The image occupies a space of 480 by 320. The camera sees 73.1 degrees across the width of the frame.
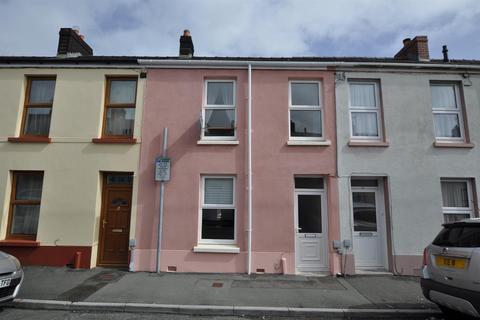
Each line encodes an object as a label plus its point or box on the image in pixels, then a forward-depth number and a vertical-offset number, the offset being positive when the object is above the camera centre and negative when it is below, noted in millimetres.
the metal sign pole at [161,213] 8338 +144
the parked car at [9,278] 5371 -1017
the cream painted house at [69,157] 8516 +1619
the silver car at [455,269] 4488 -703
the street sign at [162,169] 8555 +1293
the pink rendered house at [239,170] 8359 +1309
